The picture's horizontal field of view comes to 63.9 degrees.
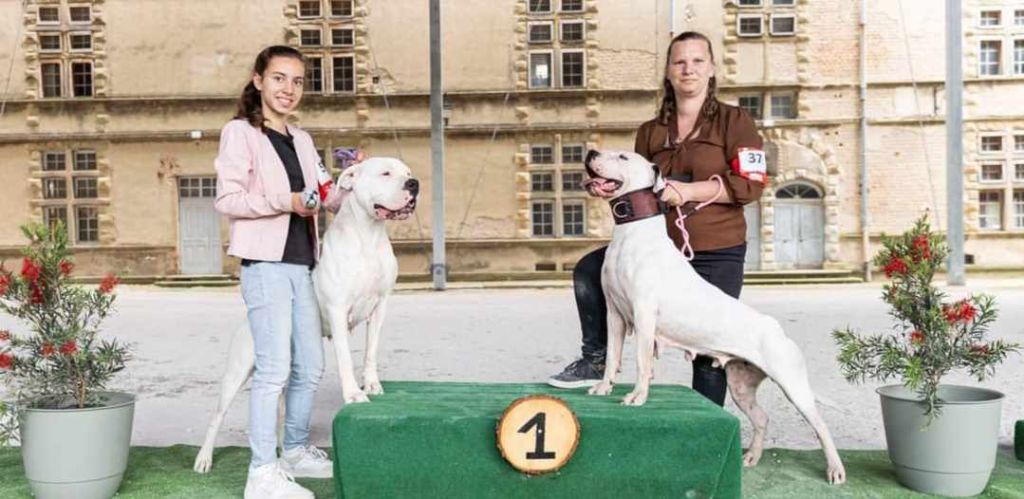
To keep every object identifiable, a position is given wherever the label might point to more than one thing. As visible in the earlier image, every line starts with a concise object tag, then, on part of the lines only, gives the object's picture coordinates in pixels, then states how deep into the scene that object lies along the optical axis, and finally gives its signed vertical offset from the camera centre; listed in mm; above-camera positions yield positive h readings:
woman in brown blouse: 2816 +197
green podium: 2293 -656
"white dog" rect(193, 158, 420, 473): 2561 -107
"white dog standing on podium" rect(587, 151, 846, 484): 2551 -289
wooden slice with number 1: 2244 -588
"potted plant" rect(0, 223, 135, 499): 2568 -490
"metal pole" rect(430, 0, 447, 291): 12047 +1144
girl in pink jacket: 2643 -20
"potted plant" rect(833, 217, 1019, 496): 2625 -517
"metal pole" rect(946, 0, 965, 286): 11203 +1002
